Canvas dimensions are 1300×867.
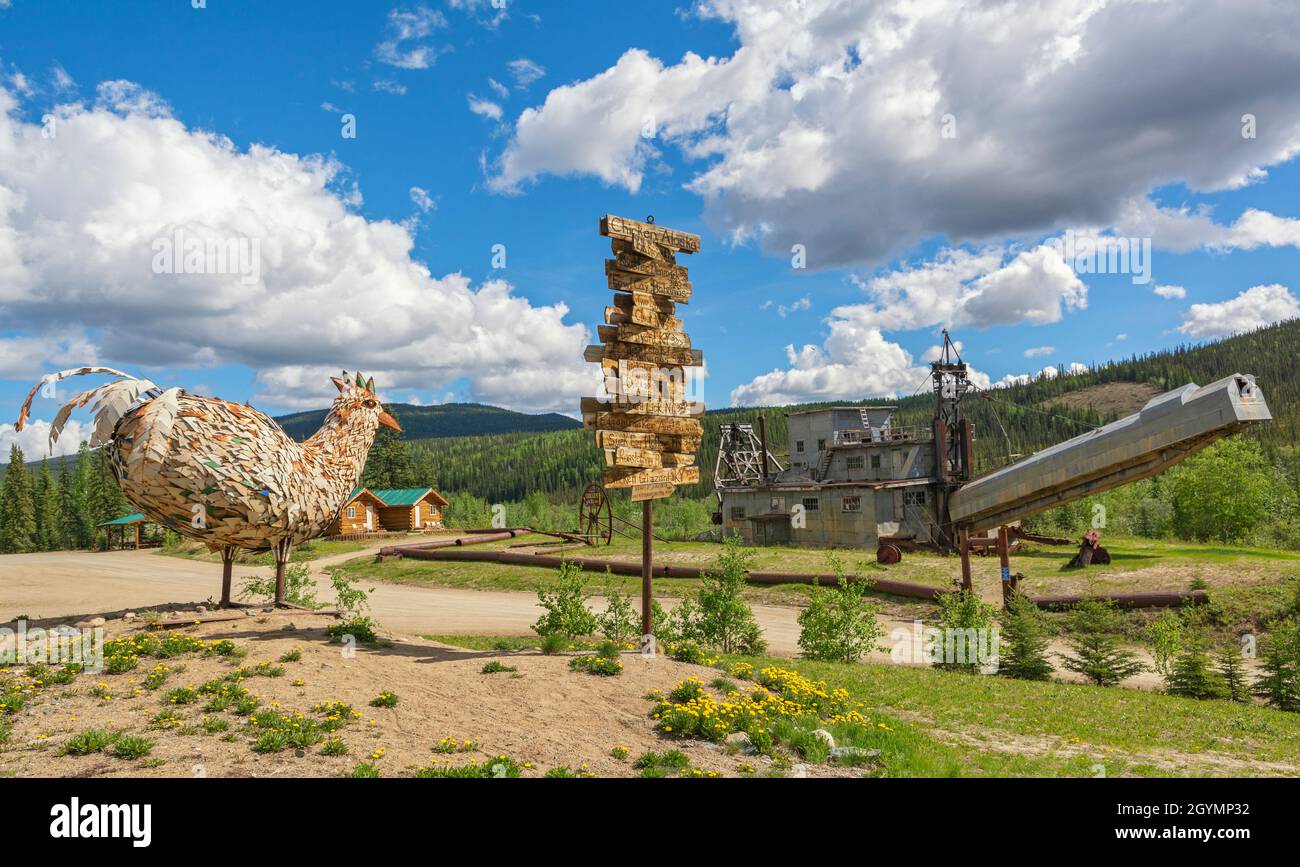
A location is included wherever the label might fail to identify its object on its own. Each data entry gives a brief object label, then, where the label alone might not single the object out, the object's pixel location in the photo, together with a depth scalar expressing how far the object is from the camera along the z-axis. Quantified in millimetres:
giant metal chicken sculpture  10352
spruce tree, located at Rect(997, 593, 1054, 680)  14023
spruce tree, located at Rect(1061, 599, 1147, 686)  13797
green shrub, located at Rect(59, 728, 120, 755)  6680
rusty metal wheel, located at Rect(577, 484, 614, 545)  41188
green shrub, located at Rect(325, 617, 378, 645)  11688
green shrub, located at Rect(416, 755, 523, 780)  6363
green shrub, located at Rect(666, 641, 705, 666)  11938
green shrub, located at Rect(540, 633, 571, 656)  12078
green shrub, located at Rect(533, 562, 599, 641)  13391
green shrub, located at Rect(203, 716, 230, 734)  7387
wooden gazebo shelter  54344
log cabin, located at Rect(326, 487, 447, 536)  54250
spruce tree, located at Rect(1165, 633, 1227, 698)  12906
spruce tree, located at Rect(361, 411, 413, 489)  72250
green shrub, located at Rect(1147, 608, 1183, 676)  14992
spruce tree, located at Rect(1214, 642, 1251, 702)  12812
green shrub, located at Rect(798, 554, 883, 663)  14516
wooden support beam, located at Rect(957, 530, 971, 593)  19436
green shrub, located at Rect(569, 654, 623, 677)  10438
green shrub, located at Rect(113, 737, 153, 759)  6660
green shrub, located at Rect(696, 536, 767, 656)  14378
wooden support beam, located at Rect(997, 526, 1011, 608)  20430
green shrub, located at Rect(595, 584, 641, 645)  13969
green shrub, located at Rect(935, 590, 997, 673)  14562
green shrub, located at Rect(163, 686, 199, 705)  8117
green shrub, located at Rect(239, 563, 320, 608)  14375
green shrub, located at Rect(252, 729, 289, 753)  6977
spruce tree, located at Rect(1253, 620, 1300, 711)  12266
